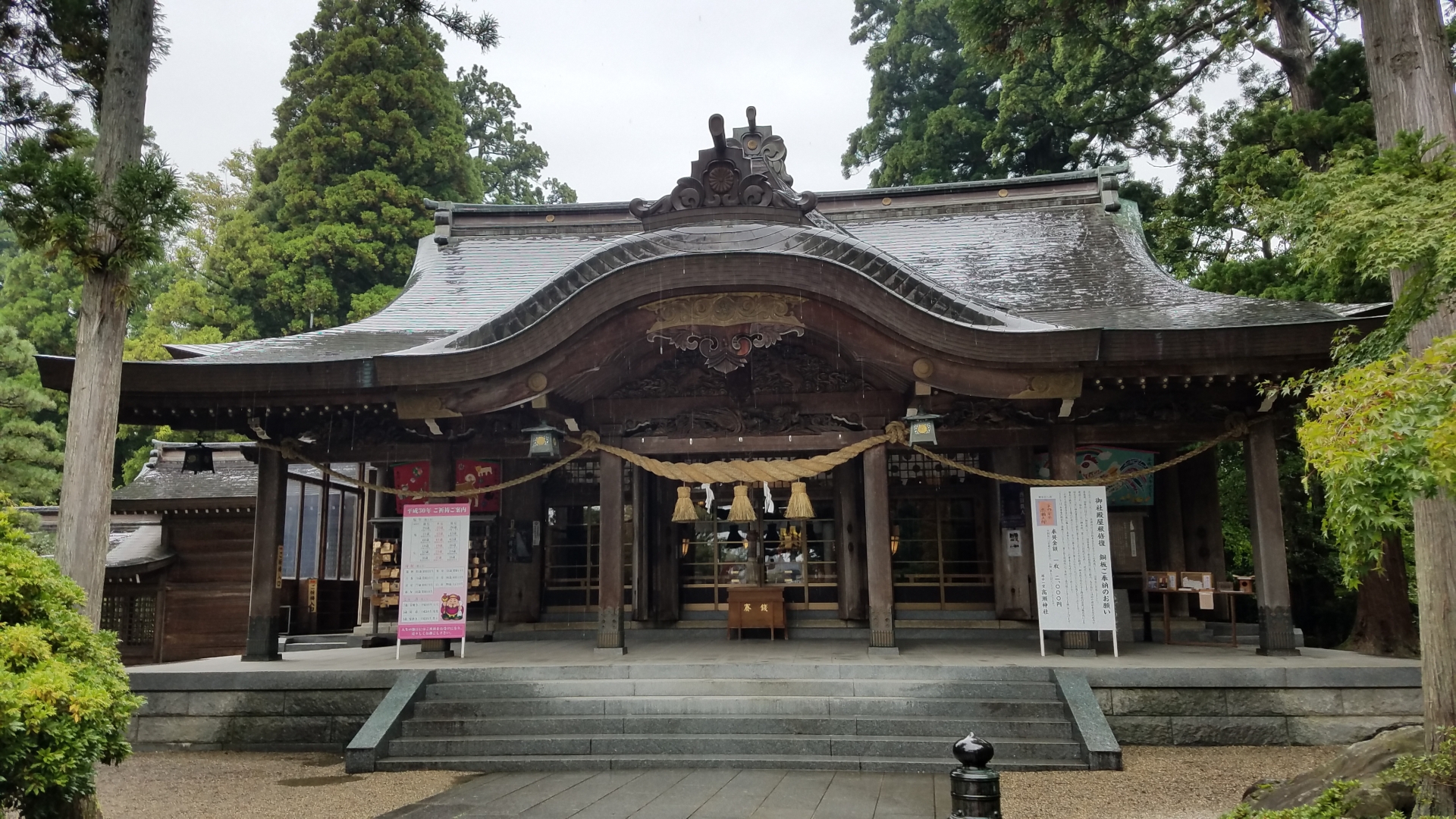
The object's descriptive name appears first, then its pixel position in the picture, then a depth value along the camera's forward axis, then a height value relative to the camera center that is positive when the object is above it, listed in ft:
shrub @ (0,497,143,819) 13.71 -2.37
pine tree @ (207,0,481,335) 78.54 +32.40
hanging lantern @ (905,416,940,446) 30.35 +3.49
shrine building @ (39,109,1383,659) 29.66 +4.86
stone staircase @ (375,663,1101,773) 24.75 -5.24
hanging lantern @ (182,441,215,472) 35.88 +3.27
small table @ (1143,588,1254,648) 33.88 -3.45
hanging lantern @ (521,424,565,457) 31.78 +3.39
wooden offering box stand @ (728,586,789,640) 38.42 -3.02
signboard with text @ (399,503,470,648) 32.58 -0.84
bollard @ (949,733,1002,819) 12.24 -3.50
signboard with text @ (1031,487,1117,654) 30.32 -0.86
